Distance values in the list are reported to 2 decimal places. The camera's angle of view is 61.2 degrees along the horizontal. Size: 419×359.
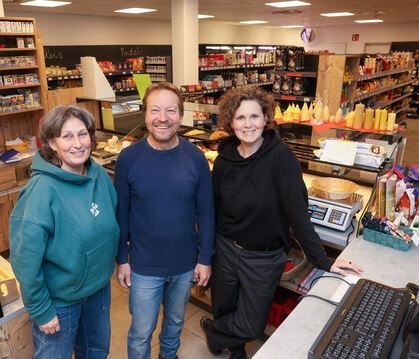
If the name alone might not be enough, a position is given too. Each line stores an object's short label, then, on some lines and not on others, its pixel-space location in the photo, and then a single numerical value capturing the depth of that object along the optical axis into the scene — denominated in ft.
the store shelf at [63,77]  25.16
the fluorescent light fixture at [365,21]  40.91
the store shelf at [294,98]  18.11
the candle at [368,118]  9.62
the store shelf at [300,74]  18.04
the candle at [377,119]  9.70
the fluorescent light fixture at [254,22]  41.01
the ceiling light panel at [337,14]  32.65
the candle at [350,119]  10.21
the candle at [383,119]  9.66
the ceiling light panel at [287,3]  24.63
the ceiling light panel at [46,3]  22.52
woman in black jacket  5.96
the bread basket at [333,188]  7.32
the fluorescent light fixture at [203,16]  33.94
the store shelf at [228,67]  24.53
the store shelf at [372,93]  21.76
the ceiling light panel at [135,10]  27.30
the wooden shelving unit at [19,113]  12.64
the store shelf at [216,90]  15.44
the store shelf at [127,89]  26.30
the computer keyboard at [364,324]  3.61
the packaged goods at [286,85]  18.74
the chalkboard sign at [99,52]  28.48
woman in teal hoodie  4.76
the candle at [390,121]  9.75
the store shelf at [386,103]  27.74
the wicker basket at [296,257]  7.82
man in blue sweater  5.86
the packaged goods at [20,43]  13.92
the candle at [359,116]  9.86
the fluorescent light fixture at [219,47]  45.09
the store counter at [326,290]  4.30
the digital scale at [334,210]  7.04
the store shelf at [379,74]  21.53
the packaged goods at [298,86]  18.72
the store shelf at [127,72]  25.22
